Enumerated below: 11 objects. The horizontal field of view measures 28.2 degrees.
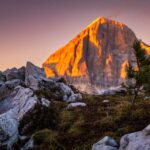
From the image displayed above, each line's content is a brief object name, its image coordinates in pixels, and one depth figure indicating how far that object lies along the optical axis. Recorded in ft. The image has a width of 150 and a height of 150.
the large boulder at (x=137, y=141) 42.23
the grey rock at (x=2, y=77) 154.77
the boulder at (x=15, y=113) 62.64
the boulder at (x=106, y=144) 46.94
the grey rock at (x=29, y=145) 62.13
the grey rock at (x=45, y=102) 81.75
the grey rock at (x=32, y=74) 129.07
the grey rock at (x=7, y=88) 97.85
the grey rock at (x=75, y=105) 95.45
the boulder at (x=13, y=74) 157.11
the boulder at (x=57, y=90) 118.83
